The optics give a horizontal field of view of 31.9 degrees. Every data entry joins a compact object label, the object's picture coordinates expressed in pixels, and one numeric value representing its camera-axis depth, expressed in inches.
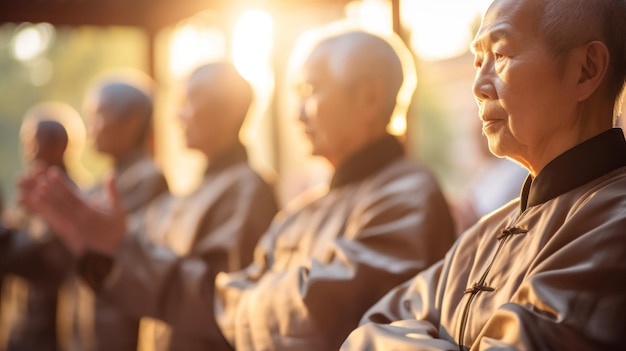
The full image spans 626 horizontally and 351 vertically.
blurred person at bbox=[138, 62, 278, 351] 187.6
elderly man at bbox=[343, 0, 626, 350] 88.3
